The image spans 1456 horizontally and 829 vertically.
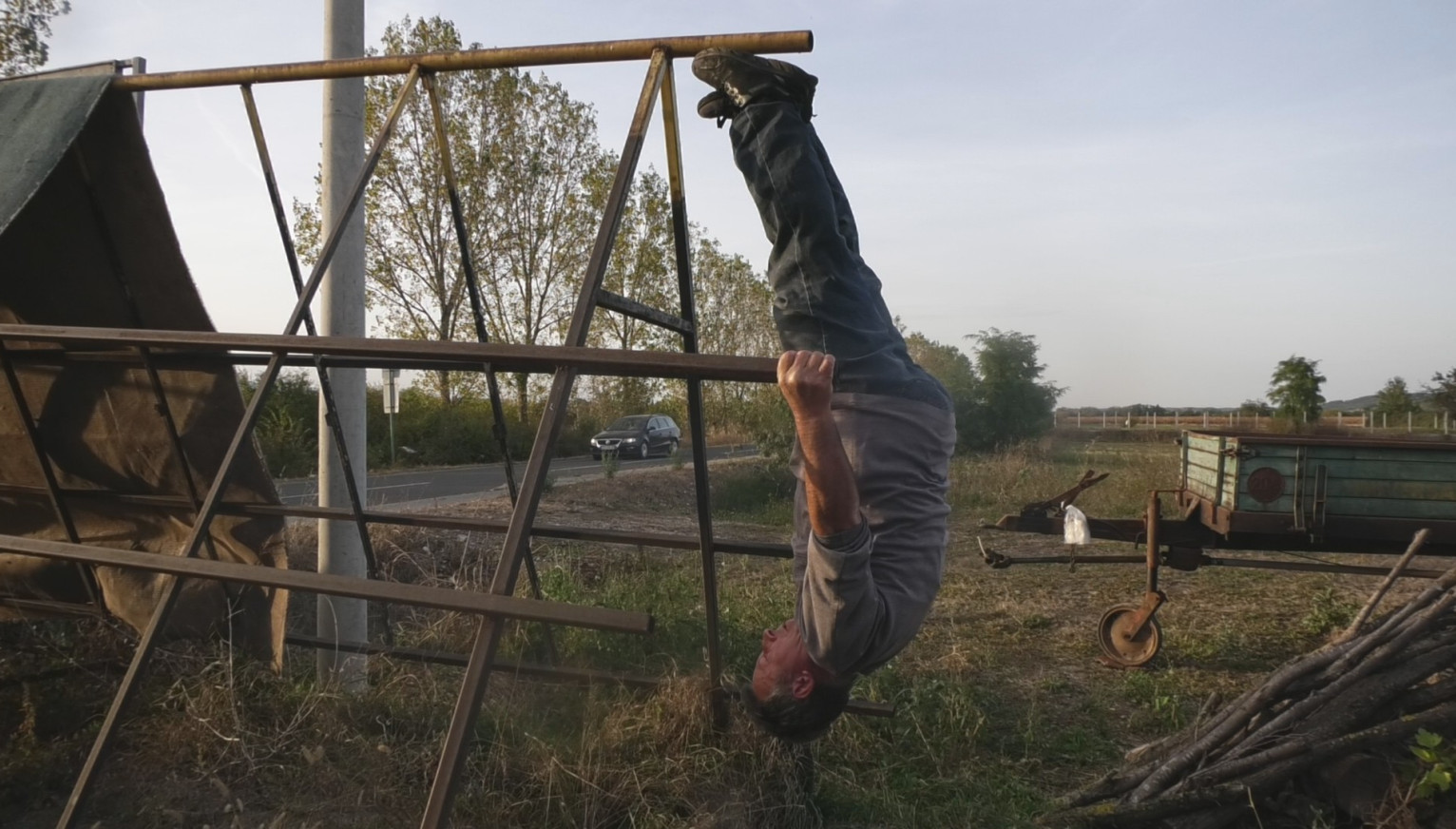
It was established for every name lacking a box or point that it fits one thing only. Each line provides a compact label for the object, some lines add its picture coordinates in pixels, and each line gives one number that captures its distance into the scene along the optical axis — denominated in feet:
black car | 82.82
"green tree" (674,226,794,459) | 59.11
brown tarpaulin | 12.22
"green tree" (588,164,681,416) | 44.32
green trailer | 20.75
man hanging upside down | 7.34
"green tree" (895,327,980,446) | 78.23
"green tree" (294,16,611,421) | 46.14
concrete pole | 14.19
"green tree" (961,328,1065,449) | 77.97
